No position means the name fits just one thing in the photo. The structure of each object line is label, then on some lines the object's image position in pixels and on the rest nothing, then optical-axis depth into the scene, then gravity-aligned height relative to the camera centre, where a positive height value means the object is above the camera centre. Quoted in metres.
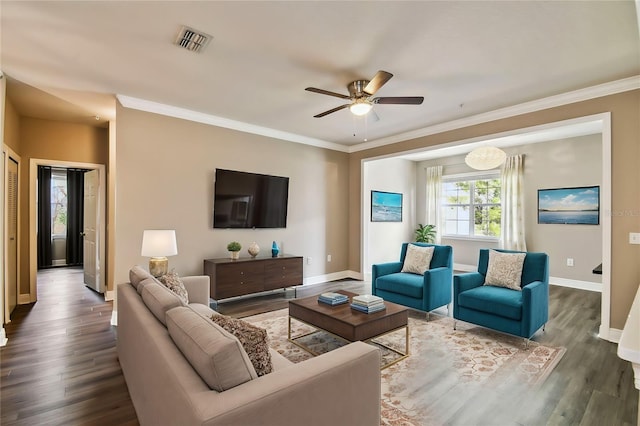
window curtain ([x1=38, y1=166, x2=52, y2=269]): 7.77 -0.17
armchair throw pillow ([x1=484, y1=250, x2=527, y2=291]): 3.53 -0.66
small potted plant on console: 4.63 -0.54
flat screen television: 4.78 +0.19
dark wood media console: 4.33 -0.92
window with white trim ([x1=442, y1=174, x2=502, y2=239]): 7.07 +0.14
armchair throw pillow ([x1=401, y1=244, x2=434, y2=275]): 4.33 -0.66
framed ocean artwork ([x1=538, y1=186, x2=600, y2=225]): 5.64 +0.12
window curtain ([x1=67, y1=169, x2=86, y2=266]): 8.24 -0.10
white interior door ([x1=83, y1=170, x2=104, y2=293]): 5.40 -0.37
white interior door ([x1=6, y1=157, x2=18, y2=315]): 4.02 -0.32
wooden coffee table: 2.59 -0.94
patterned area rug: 2.20 -1.33
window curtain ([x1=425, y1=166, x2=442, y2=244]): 7.84 +0.37
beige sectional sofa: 1.11 -0.66
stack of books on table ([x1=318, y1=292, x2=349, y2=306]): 3.08 -0.86
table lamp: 3.23 -0.37
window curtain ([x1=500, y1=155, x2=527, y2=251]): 6.43 +0.15
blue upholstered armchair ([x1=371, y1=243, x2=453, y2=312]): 3.87 -0.92
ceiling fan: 3.09 +1.17
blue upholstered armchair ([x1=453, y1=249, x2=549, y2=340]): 3.08 -0.92
